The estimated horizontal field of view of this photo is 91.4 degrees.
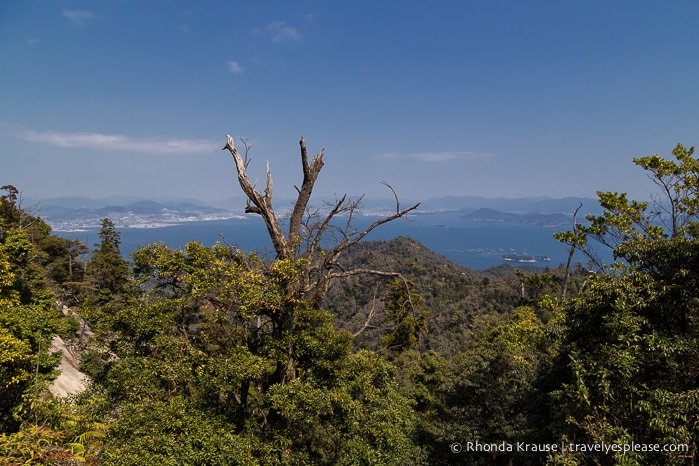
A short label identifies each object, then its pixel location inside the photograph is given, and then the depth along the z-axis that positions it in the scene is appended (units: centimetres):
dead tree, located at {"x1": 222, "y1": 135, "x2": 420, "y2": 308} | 632
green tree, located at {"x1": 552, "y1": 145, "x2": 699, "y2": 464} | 396
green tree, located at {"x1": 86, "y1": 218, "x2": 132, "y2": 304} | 2392
